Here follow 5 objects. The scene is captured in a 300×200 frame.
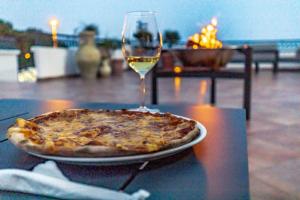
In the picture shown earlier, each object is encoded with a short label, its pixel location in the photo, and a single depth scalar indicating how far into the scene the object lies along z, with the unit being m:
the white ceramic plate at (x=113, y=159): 0.43
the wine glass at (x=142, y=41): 0.74
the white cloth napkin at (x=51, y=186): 0.34
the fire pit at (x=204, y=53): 2.61
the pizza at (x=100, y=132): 0.44
